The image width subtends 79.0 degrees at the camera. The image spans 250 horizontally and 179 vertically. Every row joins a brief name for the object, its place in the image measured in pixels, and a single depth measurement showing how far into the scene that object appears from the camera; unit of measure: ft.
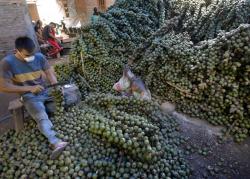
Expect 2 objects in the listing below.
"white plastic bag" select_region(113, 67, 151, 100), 8.78
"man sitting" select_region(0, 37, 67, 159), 6.32
